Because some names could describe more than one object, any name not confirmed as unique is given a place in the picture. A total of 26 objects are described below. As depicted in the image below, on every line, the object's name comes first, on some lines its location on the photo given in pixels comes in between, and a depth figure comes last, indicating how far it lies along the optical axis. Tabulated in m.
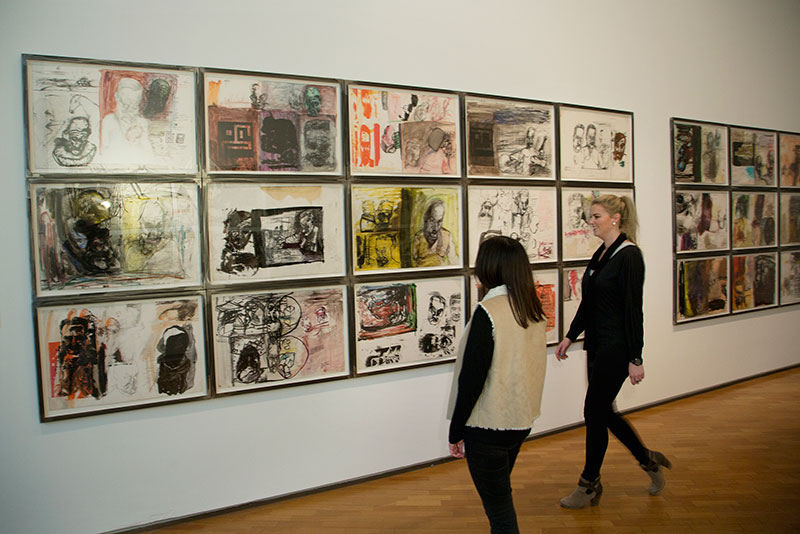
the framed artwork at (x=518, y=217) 4.16
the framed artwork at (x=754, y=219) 5.90
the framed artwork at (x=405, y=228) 3.69
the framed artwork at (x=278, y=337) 3.30
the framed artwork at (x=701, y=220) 5.42
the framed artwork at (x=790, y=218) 6.40
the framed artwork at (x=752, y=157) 5.88
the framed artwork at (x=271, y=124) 3.25
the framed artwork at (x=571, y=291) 4.64
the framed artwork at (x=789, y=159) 6.38
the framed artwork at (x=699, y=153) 5.37
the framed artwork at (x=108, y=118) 2.87
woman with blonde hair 3.10
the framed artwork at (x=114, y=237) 2.89
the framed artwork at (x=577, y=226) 4.62
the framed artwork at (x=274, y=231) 3.27
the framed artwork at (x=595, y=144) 4.61
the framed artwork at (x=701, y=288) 5.45
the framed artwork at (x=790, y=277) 6.39
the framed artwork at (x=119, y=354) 2.92
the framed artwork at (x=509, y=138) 4.12
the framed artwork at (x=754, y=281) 5.90
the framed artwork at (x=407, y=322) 3.73
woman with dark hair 2.09
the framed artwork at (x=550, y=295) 4.50
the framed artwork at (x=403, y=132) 3.66
